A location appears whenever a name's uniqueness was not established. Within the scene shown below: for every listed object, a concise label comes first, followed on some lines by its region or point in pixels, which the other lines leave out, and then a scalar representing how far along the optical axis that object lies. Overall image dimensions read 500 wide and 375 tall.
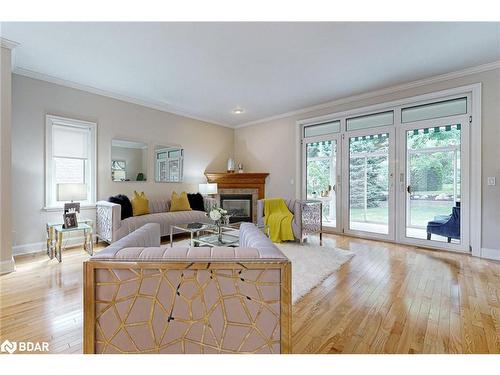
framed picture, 3.37
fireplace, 6.13
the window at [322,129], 5.07
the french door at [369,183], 4.40
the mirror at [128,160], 4.52
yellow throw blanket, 4.23
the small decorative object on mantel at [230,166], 6.33
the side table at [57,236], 3.22
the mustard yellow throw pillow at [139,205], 4.28
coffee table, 3.10
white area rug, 2.50
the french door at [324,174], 5.04
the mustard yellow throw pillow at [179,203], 4.91
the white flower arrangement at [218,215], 3.10
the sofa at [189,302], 1.21
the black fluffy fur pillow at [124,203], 4.07
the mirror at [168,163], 5.18
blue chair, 3.76
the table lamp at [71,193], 3.29
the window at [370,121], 4.40
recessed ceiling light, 5.38
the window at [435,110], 3.72
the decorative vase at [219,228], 3.14
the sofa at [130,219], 3.77
